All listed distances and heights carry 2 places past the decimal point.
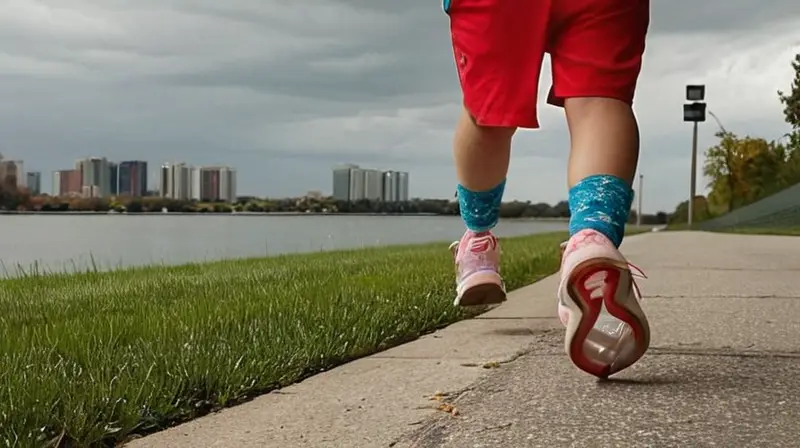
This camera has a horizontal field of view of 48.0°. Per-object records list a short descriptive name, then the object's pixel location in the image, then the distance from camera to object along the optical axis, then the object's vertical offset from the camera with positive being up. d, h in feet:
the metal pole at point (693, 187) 129.18 +2.78
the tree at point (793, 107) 79.30 +9.12
